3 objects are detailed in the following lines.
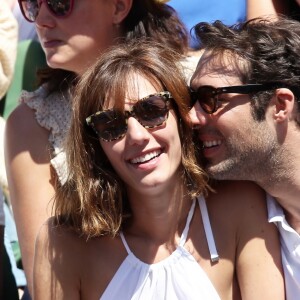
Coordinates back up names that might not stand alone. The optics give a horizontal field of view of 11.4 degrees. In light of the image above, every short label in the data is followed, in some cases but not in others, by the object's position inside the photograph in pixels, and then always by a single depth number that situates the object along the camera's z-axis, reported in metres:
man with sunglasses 4.45
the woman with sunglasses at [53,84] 5.18
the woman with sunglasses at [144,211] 4.37
